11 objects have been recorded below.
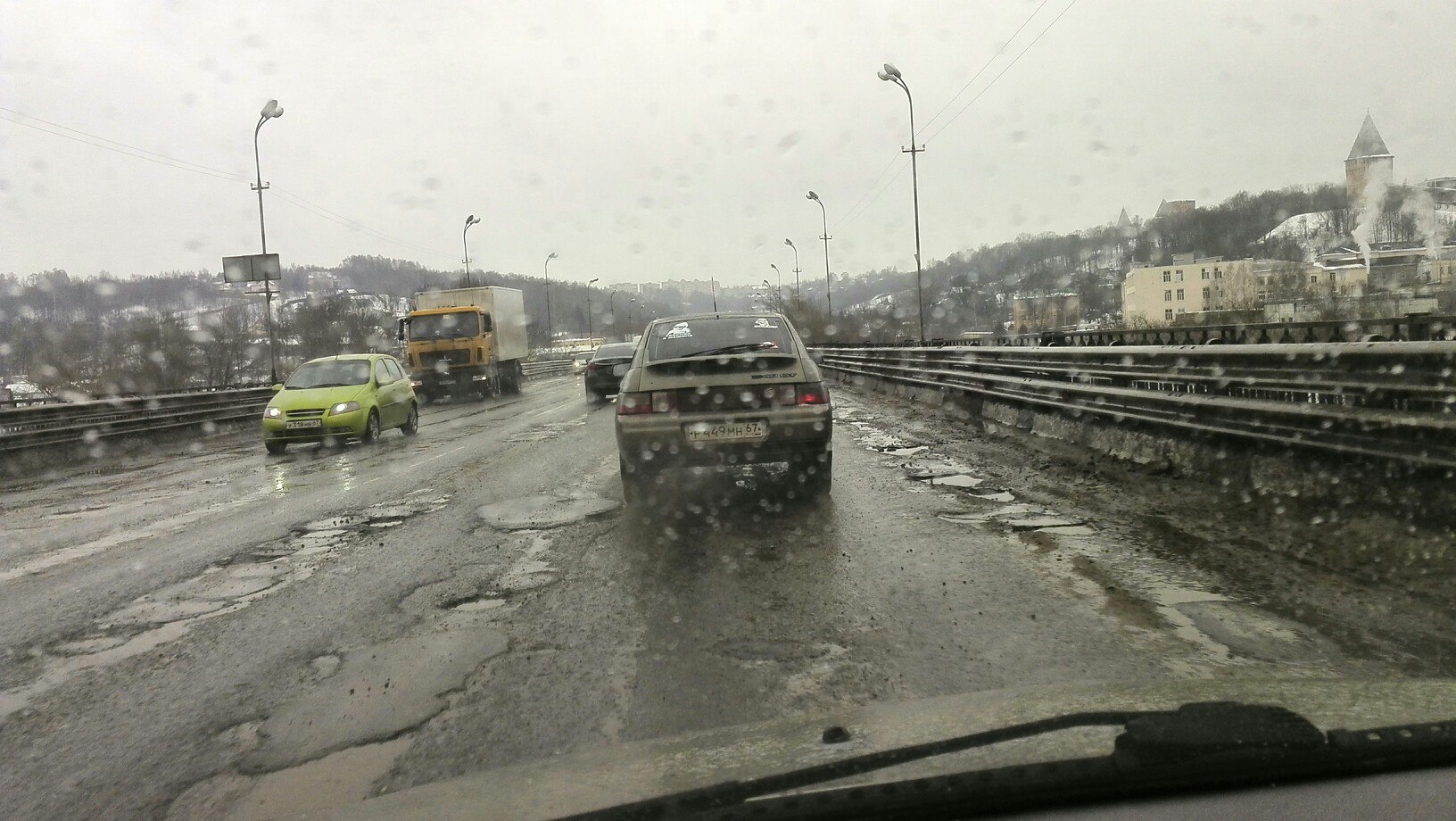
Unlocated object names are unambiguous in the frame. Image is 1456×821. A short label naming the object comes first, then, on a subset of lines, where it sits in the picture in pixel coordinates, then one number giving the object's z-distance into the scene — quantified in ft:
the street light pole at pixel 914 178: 94.22
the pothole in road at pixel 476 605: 14.92
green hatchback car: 46.09
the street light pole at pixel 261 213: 94.73
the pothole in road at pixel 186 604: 12.98
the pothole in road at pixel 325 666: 12.10
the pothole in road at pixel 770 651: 11.84
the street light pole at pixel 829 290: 186.80
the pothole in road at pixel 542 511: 22.34
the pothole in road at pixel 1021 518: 20.15
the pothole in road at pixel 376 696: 9.74
